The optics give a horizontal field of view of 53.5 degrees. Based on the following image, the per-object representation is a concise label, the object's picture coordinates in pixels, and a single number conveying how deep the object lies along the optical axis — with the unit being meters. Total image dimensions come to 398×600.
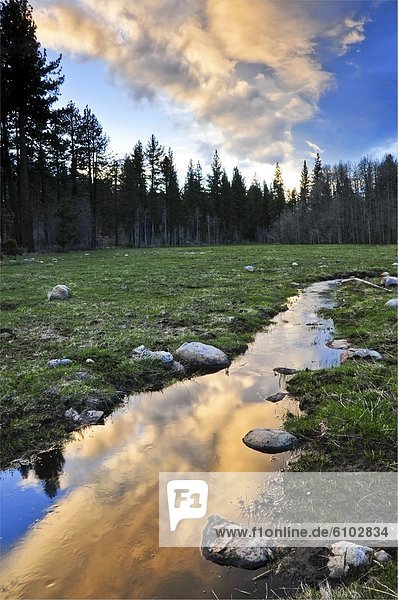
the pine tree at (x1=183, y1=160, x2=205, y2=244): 89.62
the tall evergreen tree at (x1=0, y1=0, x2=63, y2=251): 33.56
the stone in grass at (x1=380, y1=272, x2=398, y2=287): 17.88
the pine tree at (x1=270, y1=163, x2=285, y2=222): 97.94
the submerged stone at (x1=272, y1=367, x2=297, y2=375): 8.13
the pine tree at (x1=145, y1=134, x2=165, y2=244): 75.50
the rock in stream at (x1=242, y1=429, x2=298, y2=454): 5.28
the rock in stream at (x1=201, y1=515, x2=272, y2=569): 3.43
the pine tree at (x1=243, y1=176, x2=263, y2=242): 96.19
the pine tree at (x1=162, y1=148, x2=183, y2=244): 78.94
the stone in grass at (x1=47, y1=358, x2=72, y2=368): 7.96
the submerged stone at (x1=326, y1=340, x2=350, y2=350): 9.46
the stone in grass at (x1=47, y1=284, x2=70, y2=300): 15.21
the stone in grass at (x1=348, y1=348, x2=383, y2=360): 8.09
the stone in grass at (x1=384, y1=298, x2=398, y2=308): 12.84
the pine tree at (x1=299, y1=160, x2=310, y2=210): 102.88
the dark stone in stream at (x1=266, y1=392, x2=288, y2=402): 6.82
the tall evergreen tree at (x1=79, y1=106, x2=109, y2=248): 51.84
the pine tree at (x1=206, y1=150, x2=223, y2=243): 92.44
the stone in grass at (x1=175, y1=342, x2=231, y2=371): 8.65
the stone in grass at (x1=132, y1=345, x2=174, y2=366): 8.38
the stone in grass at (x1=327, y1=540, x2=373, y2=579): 3.18
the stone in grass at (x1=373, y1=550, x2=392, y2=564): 3.22
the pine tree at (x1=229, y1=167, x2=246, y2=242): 93.73
